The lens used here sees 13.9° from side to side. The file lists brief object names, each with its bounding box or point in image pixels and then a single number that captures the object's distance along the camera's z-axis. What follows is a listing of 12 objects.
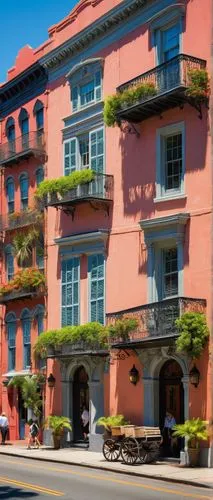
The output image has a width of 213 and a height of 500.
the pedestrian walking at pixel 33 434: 31.31
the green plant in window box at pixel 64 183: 29.81
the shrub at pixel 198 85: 24.66
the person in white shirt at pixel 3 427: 34.09
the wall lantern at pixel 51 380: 32.25
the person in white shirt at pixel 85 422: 30.45
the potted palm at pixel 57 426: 30.12
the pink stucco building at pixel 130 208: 25.09
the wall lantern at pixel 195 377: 24.20
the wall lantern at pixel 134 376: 26.98
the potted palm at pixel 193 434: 23.17
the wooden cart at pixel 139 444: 23.97
